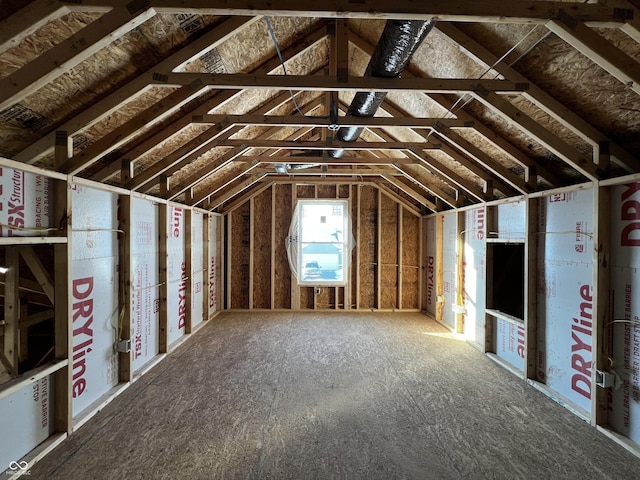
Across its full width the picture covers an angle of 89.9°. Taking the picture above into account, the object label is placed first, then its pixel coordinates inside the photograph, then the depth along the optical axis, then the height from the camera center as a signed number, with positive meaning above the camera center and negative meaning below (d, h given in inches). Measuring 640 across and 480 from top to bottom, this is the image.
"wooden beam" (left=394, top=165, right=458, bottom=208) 212.1 +36.3
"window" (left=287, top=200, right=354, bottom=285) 273.3 -2.3
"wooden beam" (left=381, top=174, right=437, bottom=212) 246.0 +37.6
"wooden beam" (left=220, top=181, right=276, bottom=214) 267.9 +37.8
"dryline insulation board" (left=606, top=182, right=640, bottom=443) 95.5 -20.9
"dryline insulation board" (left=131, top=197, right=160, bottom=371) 143.4 -20.5
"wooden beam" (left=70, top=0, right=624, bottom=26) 68.1 +49.7
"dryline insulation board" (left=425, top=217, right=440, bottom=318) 252.4 -20.6
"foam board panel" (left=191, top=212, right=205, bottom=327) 213.1 -19.9
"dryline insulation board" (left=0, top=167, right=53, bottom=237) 82.0 +10.4
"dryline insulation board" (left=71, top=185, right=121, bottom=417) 107.3 -19.5
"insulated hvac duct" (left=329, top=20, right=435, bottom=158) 79.1 +51.7
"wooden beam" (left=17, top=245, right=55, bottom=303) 99.0 -9.0
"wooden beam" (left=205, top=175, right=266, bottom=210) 237.1 +35.1
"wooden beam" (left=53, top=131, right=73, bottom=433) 97.7 -20.3
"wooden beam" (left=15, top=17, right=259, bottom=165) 92.7 +44.3
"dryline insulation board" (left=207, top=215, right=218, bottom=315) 252.1 -18.3
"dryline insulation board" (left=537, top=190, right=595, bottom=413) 113.4 -21.7
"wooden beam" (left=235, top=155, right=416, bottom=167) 198.8 +49.8
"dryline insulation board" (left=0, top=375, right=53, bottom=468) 80.9 -48.9
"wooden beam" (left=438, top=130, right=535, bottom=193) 141.1 +35.2
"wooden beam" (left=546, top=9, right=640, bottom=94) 72.0 +43.8
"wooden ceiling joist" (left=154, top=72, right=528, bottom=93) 98.5 +48.2
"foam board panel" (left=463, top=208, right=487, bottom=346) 182.2 -20.7
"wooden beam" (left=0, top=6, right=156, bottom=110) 68.9 +41.4
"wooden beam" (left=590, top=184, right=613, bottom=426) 103.2 -19.4
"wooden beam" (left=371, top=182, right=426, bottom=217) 273.1 +36.6
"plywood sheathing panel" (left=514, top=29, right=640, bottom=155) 89.0 +44.9
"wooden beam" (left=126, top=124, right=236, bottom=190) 136.2 +37.5
